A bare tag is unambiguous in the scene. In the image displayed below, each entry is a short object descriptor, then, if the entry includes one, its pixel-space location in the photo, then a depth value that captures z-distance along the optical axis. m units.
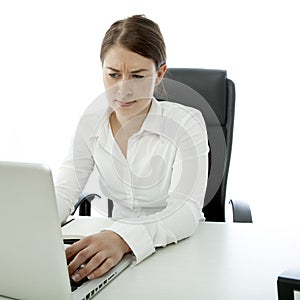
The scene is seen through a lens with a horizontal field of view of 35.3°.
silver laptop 0.81
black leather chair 1.67
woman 1.37
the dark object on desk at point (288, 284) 0.79
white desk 0.98
